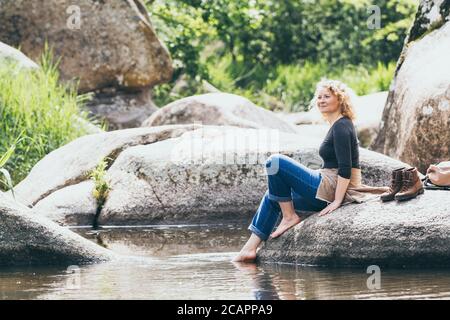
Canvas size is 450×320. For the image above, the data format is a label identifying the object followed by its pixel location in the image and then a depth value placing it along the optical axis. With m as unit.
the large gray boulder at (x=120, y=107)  17.97
